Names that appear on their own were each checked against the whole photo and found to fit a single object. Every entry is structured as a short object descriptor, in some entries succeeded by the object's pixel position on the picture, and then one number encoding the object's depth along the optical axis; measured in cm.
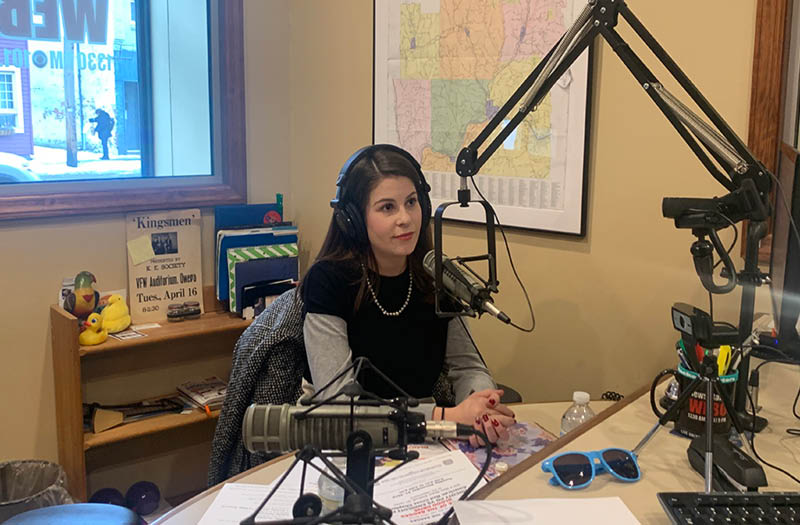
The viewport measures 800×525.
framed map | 213
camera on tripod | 113
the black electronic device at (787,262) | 125
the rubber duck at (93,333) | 237
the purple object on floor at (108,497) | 253
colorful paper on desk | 134
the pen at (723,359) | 133
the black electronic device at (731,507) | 99
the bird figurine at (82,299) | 242
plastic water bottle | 155
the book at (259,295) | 276
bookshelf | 235
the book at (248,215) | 281
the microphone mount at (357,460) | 81
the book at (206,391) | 263
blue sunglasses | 115
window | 248
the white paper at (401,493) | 113
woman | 170
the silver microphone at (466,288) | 126
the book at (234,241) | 276
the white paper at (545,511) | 103
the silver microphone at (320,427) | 87
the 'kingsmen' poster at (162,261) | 264
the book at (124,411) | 246
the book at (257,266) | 276
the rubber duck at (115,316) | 250
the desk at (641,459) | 113
